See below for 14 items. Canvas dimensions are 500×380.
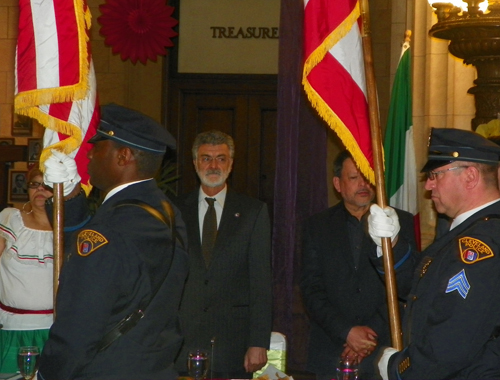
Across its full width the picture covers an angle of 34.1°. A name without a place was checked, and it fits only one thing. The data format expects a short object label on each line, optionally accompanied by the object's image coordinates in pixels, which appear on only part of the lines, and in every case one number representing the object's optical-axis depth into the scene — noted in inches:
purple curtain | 189.8
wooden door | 307.0
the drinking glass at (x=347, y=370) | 107.9
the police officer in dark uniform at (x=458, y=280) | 98.4
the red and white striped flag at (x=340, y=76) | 131.4
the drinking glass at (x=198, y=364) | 112.0
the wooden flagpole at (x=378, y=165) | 118.9
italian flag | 207.0
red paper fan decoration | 284.7
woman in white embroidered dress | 166.4
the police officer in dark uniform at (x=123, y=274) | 96.7
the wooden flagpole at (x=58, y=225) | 123.0
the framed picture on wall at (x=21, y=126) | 283.3
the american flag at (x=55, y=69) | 133.8
